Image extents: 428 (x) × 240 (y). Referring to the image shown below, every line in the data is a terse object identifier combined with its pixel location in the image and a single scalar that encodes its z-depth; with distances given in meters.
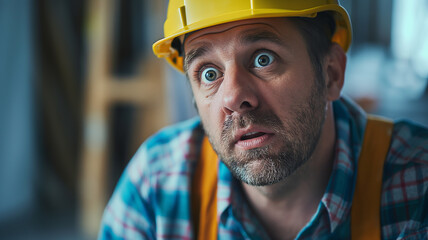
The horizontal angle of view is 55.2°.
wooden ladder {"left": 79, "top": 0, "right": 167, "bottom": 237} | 2.49
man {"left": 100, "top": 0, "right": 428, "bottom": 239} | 1.03
